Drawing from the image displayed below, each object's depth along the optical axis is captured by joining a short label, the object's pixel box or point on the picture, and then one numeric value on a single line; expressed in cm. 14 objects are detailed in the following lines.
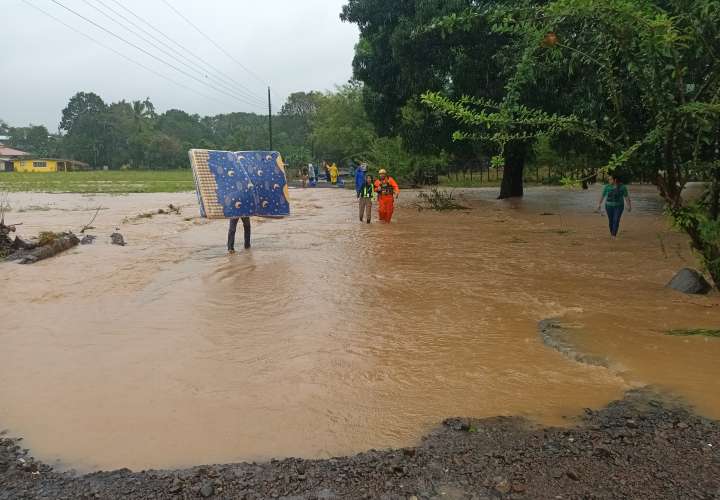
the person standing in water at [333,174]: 3778
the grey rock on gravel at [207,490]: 284
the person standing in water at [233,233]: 1033
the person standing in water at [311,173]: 3653
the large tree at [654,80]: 526
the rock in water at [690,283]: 696
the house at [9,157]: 7262
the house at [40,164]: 7314
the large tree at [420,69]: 1711
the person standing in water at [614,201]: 1122
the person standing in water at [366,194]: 1502
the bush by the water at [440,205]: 1933
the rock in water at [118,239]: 1152
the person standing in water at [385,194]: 1423
